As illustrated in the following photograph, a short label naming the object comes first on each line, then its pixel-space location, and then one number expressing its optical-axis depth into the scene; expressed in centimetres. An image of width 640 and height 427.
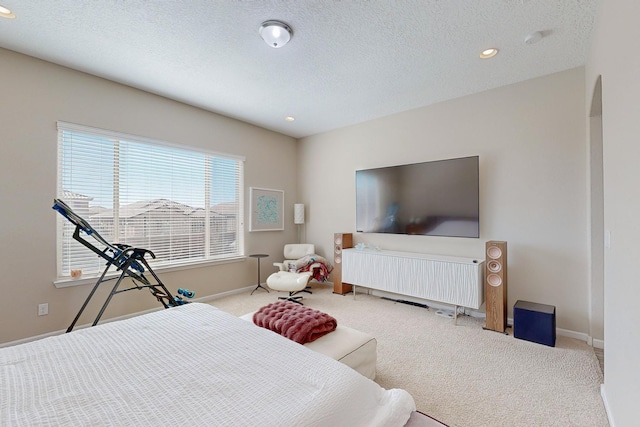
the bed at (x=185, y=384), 91
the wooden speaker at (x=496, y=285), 296
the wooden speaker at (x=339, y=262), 443
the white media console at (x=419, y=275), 311
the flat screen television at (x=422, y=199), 339
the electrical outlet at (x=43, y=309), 274
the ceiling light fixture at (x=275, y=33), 219
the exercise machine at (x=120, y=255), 238
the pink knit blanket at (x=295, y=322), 188
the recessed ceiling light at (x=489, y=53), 256
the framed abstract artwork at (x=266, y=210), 473
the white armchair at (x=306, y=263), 446
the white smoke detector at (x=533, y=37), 229
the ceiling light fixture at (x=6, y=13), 209
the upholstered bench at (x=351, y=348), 182
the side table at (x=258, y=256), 442
